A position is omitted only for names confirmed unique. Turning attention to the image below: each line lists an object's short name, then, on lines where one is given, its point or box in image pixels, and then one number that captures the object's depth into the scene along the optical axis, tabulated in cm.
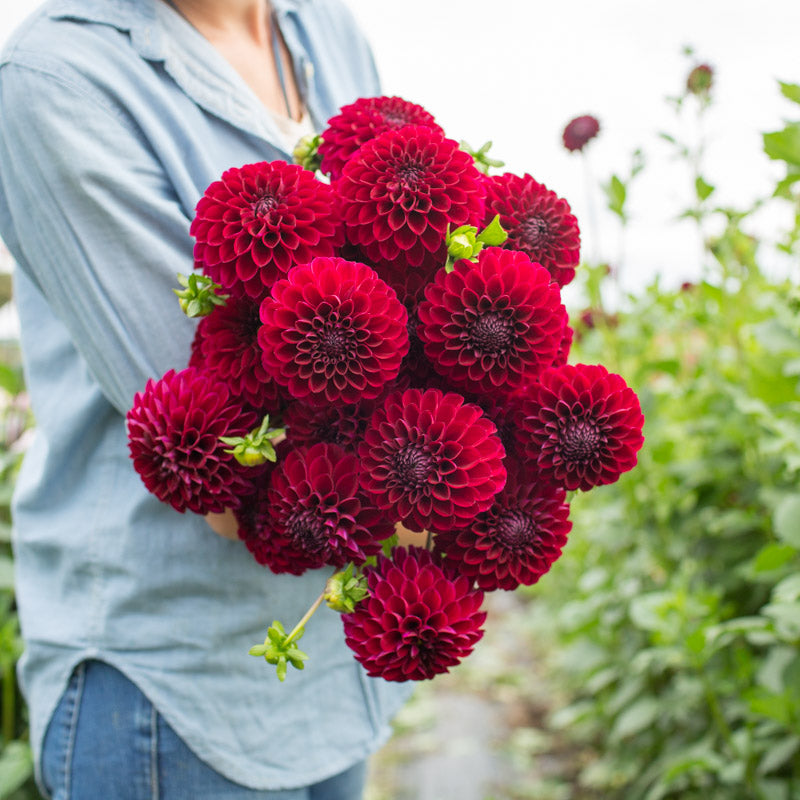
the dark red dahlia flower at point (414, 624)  65
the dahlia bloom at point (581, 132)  149
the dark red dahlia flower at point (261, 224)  68
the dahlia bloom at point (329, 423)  70
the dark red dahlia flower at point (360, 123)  79
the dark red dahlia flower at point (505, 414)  72
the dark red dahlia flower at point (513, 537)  69
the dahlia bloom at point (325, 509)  67
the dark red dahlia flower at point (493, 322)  67
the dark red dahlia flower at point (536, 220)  78
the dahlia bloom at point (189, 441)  70
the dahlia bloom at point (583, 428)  68
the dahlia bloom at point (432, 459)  63
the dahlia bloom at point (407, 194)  68
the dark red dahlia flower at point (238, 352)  71
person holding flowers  83
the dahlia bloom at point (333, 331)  63
